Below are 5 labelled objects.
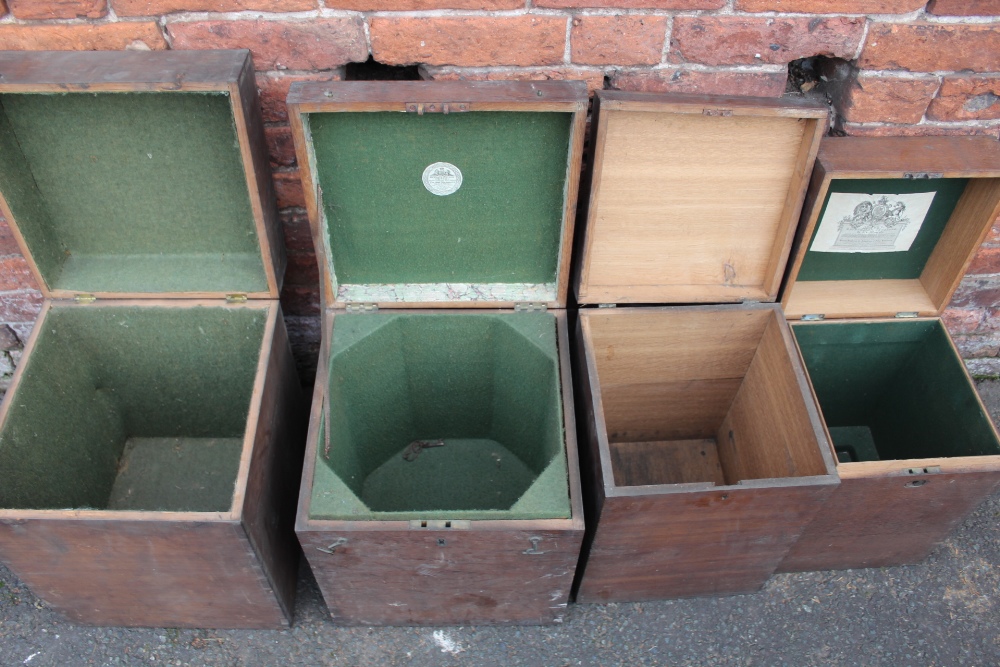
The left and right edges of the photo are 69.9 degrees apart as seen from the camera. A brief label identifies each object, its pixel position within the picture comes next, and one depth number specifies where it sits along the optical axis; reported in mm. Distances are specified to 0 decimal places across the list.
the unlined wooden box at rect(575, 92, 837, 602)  1558
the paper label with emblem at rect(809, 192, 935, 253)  1876
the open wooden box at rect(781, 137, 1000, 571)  1668
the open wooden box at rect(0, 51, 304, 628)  1506
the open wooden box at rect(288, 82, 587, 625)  1512
